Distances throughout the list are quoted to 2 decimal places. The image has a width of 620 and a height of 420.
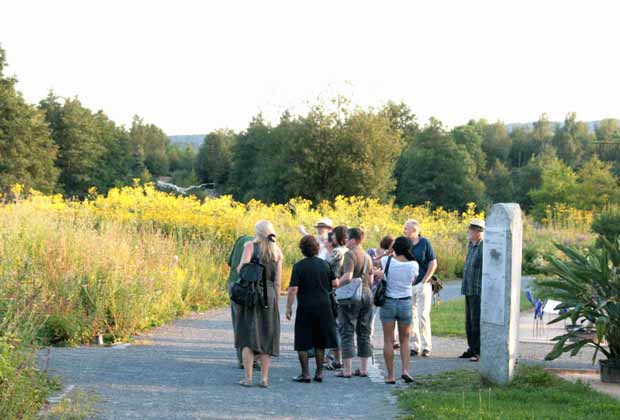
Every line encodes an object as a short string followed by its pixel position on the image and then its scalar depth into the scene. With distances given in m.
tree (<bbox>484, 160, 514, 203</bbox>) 79.06
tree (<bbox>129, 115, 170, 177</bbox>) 98.81
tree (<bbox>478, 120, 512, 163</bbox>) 102.44
